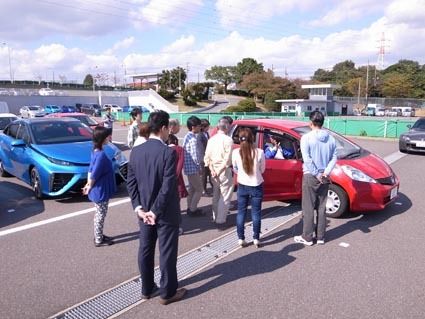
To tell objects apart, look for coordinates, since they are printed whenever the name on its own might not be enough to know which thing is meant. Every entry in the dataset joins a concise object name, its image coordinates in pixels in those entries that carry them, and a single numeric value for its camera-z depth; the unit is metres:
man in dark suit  2.87
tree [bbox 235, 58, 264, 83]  79.69
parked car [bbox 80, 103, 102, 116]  43.92
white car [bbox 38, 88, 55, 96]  55.33
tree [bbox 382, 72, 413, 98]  76.31
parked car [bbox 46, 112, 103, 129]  13.48
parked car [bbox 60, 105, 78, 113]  43.84
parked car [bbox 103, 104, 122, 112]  44.59
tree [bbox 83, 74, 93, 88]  105.71
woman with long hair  4.23
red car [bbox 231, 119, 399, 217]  5.36
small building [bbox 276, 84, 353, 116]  56.25
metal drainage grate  3.07
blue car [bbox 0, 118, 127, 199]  6.25
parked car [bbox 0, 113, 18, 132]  13.83
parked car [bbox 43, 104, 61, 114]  43.38
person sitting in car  5.93
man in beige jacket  4.90
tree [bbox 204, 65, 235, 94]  82.44
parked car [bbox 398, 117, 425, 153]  12.09
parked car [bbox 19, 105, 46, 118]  36.88
